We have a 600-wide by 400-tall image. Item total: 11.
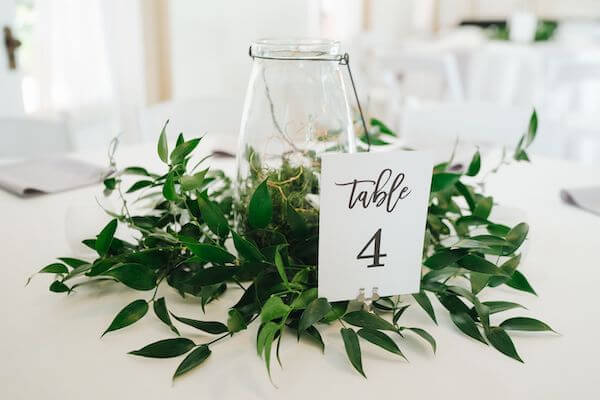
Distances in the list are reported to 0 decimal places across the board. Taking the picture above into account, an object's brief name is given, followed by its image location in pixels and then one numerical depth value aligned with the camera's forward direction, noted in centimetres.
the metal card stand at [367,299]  55
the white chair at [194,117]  152
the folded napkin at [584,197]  94
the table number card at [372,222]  52
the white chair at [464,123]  151
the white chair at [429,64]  289
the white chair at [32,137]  138
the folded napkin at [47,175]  97
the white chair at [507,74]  291
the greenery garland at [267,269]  51
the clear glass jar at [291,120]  60
